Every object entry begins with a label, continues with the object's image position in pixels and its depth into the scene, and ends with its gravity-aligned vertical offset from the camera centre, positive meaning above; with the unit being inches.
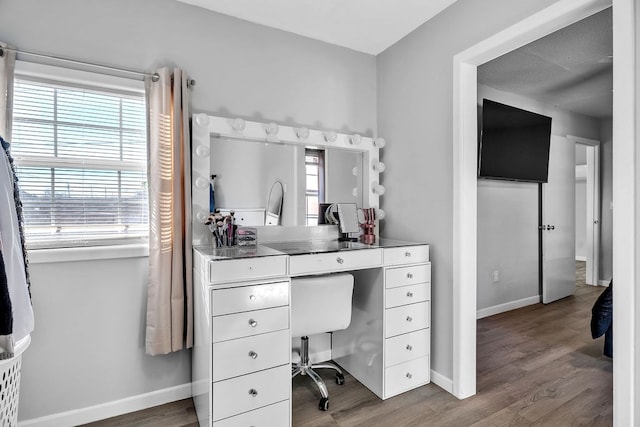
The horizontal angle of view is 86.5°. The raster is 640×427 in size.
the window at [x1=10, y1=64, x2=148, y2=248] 72.2 +11.6
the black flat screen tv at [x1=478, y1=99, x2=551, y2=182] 129.8 +26.4
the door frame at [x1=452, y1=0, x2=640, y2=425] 54.8 +4.4
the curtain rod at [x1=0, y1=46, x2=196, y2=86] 69.3 +32.1
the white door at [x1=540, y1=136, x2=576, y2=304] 160.1 -7.9
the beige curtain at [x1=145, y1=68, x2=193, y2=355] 79.2 -2.5
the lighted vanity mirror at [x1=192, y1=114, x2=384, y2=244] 86.3 +11.3
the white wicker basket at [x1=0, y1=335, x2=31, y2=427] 46.5 -25.4
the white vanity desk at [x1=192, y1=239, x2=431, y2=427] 65.1 -25.1
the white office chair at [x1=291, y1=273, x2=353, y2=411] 79.6 -23.2
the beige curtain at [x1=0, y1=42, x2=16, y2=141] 66.9 +24.2
